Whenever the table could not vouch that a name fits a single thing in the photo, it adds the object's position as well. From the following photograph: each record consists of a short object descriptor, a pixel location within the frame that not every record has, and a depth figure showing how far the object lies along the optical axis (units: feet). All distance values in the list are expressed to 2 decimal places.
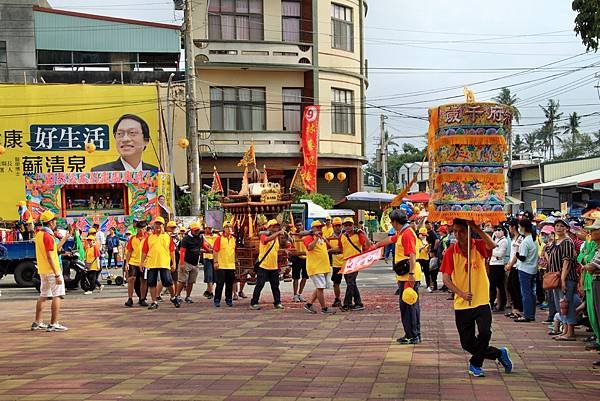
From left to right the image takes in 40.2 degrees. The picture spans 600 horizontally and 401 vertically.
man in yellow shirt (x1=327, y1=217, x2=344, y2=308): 53.88
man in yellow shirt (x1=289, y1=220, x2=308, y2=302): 57.82
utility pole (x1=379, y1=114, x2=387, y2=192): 172.65
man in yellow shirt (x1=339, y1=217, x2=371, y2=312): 51.08
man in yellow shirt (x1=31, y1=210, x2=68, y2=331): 42.63
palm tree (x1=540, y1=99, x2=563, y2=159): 313.53
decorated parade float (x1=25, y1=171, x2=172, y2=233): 101.65
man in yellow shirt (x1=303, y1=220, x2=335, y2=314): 50.60
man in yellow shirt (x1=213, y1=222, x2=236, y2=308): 54.95
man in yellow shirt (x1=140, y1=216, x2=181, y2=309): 53.26
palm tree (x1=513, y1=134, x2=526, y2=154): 369.55
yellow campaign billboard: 113.50
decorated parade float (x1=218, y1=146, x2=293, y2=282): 61.05
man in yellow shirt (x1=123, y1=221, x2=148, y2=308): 56.03
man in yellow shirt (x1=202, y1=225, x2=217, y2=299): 62.44
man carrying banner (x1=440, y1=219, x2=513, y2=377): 28.45
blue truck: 73.46
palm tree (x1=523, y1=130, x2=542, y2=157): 358.49
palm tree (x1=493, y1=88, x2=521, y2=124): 241.80
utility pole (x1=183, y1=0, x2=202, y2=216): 94.32
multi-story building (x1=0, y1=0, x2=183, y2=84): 124.77
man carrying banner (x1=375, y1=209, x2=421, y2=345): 36.86
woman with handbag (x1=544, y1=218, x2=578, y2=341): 37.50
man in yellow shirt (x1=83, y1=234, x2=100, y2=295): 68.90
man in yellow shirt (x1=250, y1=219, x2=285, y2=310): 52.65
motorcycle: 69.21
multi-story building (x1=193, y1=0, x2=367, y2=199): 118.11
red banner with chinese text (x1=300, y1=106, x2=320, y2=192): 116.26
